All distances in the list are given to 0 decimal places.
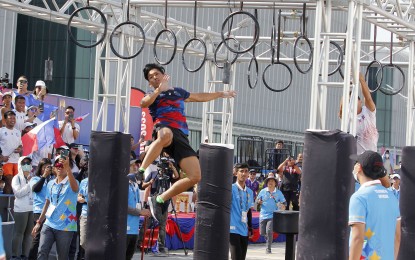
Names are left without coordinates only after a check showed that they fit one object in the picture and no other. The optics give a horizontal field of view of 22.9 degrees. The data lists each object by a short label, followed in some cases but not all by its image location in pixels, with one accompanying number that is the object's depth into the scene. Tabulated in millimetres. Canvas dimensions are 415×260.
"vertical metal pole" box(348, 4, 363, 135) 15719
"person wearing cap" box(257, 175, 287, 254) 22297
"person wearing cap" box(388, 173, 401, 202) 24719
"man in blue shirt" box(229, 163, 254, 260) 16953
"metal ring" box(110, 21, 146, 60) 16500
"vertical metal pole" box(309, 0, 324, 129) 15172
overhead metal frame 15383
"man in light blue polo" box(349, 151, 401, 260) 8422
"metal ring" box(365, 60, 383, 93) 20034
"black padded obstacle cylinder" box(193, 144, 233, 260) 16641
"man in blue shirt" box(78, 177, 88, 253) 15812
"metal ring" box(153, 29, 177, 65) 17178
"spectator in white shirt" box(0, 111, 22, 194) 17969
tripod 21217
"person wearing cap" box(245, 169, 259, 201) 25778
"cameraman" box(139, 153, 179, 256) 18891
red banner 25500
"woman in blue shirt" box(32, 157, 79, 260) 14930
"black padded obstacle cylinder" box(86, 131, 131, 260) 15305
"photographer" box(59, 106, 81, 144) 19781
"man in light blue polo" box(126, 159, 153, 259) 15930
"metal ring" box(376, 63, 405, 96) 20227
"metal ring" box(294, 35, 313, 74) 17294
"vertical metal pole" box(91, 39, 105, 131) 17738
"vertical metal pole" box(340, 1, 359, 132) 15044
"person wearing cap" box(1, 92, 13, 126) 18203
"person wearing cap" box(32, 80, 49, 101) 19906
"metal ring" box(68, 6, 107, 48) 16369
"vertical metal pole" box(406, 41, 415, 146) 18922
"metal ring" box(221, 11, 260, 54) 16131
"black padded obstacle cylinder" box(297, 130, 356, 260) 14055
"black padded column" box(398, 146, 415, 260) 15312
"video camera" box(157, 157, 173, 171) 18241
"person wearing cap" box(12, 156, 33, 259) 16766
